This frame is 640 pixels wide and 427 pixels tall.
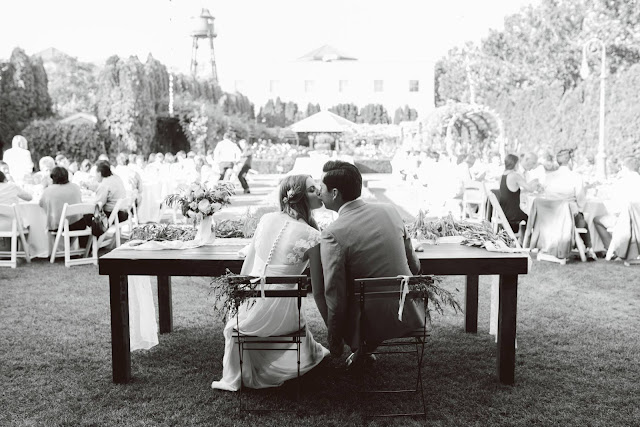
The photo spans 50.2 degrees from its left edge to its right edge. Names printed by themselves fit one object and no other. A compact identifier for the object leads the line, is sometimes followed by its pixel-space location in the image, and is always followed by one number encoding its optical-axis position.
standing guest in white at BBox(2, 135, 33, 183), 12.32
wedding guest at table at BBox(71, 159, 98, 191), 10.59
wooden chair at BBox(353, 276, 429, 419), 3.50
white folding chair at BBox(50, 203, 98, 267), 8.11
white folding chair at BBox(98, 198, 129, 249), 8.47
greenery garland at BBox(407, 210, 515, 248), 4.61
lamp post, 13.80
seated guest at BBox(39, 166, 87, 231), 8.37
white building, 56.12
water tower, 60.22
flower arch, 20.30
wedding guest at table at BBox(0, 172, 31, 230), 8.27
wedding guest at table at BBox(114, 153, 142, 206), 10.93
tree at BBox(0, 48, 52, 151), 20.19
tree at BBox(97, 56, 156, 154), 21.42
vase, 4.59
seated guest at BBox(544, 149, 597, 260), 8.30
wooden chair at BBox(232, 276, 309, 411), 3.53
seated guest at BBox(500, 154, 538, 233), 8.44
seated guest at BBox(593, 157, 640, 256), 8.02
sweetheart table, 4.08
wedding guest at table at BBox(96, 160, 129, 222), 8.68
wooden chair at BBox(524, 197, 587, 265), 8.16
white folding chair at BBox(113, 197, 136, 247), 8.62
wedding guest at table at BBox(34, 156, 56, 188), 9.64
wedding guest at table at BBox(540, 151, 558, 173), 8.51
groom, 3.60
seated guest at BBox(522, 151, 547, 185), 8.70
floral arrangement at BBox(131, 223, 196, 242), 4.71
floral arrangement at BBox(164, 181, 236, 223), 4.50
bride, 3.92
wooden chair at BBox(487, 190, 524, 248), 6.02
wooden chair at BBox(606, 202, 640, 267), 8.03
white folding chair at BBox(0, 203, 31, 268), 8.07
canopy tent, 29.14
